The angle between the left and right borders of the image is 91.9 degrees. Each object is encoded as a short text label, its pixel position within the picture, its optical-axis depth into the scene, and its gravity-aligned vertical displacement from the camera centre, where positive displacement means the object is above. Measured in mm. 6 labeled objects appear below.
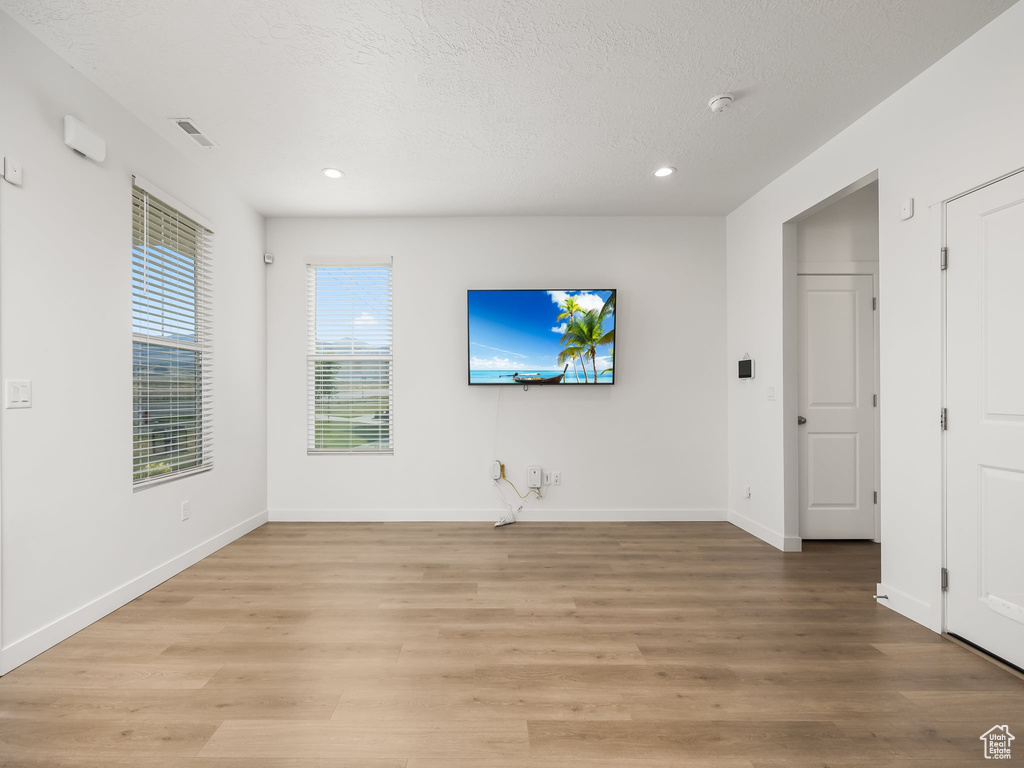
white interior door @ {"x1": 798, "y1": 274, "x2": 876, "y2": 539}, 3906 -57
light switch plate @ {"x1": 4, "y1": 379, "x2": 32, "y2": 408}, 2105 -32
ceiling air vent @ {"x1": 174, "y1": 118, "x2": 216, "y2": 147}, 2938 +1566
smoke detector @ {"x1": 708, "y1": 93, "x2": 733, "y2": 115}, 2676 +1548
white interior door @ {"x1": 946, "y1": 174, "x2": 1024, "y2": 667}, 2072 -149
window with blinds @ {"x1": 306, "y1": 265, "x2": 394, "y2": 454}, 4617 +272
